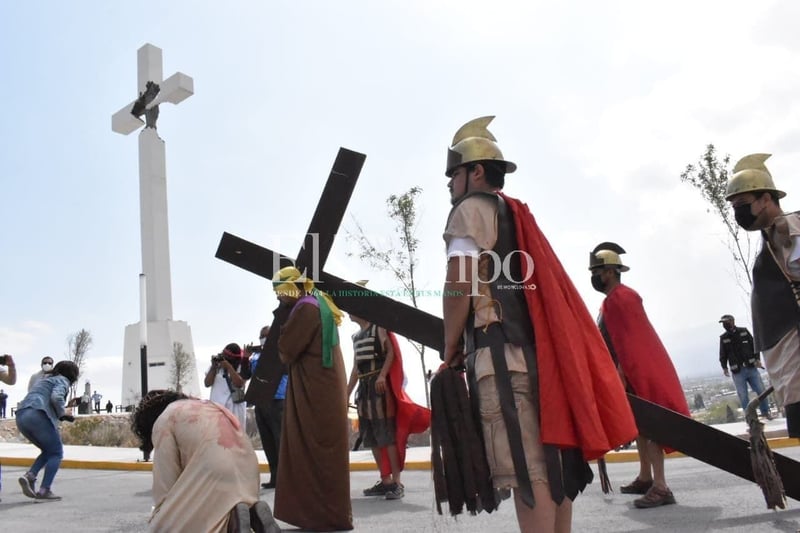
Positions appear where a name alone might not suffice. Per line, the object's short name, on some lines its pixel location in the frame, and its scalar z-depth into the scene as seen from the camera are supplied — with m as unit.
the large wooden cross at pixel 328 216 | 4.75
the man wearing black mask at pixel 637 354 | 4.91
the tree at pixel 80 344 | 41.74
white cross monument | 26.53
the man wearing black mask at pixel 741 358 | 11.13
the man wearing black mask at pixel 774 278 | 3.44
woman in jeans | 7.05
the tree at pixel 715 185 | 15.49
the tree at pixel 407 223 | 18.05
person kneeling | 3.03
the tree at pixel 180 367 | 26.00
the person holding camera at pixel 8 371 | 7.39
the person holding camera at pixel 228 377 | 8.56
